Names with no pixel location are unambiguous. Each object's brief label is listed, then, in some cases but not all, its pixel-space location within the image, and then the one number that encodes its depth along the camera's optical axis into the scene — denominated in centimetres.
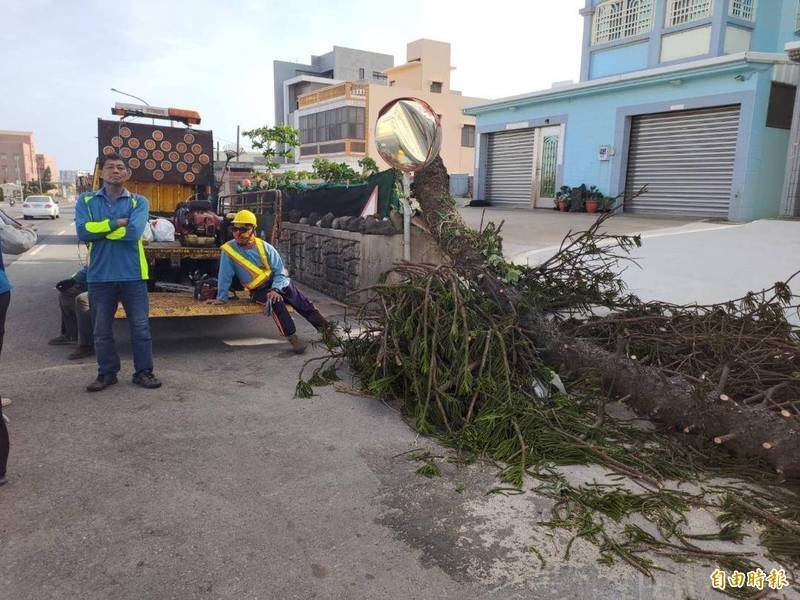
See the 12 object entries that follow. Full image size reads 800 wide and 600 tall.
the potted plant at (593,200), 1514
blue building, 1217
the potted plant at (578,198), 1552
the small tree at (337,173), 1372
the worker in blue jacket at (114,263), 470
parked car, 3158
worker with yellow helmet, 598
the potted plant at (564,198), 1594
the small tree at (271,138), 2327
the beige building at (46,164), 10064
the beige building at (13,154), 9300
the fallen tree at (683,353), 355
